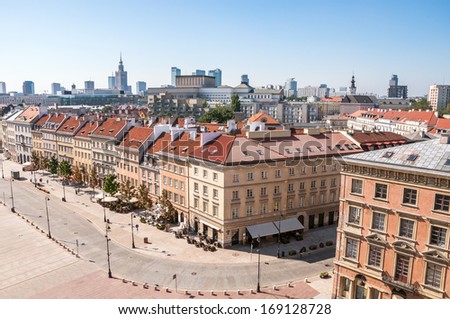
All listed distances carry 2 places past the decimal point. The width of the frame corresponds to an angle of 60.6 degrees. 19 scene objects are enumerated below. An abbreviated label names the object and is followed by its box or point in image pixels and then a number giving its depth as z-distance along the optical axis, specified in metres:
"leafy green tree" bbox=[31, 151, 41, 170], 115.00
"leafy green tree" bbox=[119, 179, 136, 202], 75.31
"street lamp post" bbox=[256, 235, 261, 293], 45.24
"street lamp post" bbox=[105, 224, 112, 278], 48.38
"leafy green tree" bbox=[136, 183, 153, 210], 72.33
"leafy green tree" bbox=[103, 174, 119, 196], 78.00
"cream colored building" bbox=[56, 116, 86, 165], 108.00
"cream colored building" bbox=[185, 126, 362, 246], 58.72
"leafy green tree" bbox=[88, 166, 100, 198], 92.88
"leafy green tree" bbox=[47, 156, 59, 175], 104.69
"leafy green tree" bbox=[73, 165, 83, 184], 97.69
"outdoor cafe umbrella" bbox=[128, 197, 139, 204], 76.69
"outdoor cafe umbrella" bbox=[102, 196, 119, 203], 75.82
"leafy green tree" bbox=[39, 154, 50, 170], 112.60
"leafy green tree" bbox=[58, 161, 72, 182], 97.50
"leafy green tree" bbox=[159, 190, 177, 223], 67.27
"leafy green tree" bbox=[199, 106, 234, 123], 176.25
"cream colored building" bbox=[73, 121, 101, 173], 100.31
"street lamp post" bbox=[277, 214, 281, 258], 55.58
